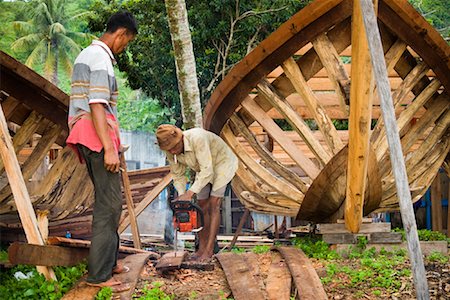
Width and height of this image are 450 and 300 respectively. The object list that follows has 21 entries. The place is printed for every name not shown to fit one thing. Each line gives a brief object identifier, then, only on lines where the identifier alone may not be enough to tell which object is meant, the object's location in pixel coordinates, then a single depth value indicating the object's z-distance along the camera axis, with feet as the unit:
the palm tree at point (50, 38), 116.78
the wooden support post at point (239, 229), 46.35
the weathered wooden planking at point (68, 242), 19.86
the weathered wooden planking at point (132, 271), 19.37
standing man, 18.52
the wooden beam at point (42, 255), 17.76
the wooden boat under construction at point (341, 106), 24.88
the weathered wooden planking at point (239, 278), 19.49
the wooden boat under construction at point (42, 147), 32.45
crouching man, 24.44
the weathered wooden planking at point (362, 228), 26.73
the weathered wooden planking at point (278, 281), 19.44
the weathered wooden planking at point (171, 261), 22.90
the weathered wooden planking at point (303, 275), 19.21
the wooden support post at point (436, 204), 46.68
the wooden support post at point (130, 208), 33.68
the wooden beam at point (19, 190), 18.57
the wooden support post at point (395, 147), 17.63
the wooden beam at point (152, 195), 43.34
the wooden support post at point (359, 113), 21.58
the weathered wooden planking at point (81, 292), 18.43
